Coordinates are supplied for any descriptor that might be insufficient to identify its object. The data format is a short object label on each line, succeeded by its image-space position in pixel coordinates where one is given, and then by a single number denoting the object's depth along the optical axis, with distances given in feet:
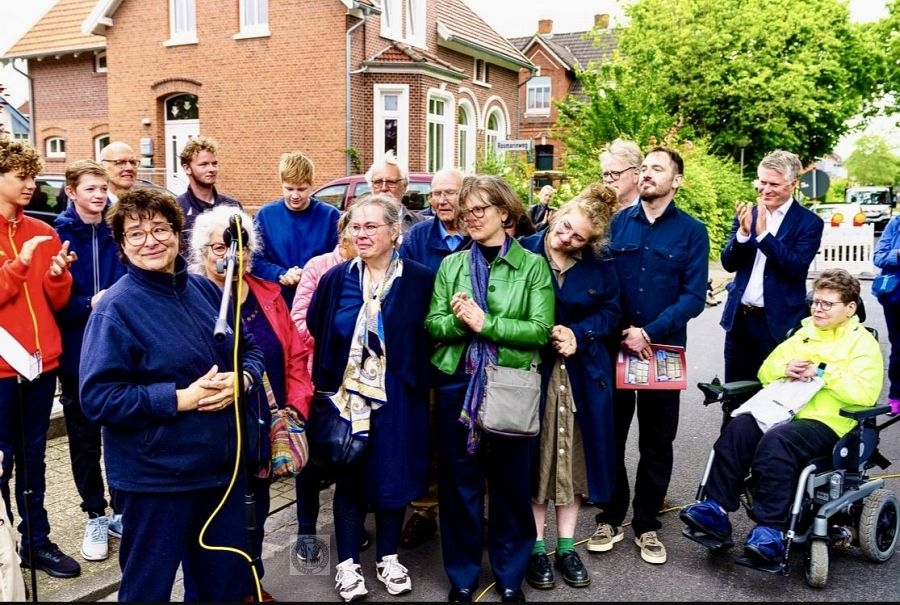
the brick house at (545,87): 118.11
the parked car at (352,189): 39.83
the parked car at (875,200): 94.84
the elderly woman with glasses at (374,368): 11.57
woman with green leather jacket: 11.65
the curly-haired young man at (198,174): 15.51
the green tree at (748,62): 89.56
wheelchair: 12.22
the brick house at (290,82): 63.21
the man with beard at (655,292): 13.50
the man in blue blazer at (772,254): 14.60
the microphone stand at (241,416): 8.51
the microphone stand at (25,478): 10.70
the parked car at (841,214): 47.73
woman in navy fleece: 8.60
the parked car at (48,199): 36.58
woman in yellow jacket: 12.39
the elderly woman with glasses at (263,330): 10.54
